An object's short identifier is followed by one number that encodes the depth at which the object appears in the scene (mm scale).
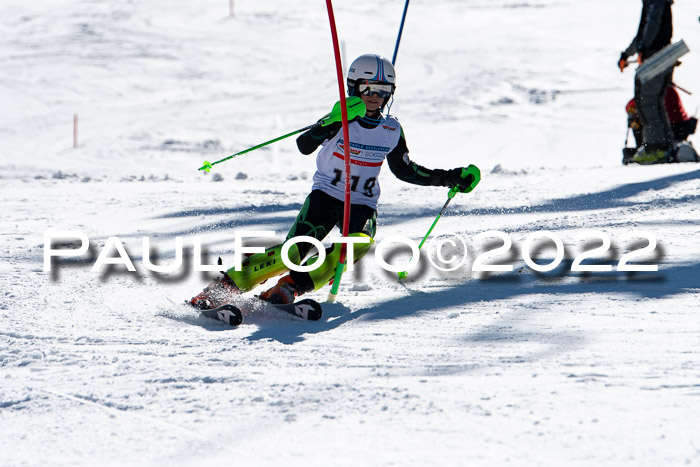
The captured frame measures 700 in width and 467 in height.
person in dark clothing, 20266
